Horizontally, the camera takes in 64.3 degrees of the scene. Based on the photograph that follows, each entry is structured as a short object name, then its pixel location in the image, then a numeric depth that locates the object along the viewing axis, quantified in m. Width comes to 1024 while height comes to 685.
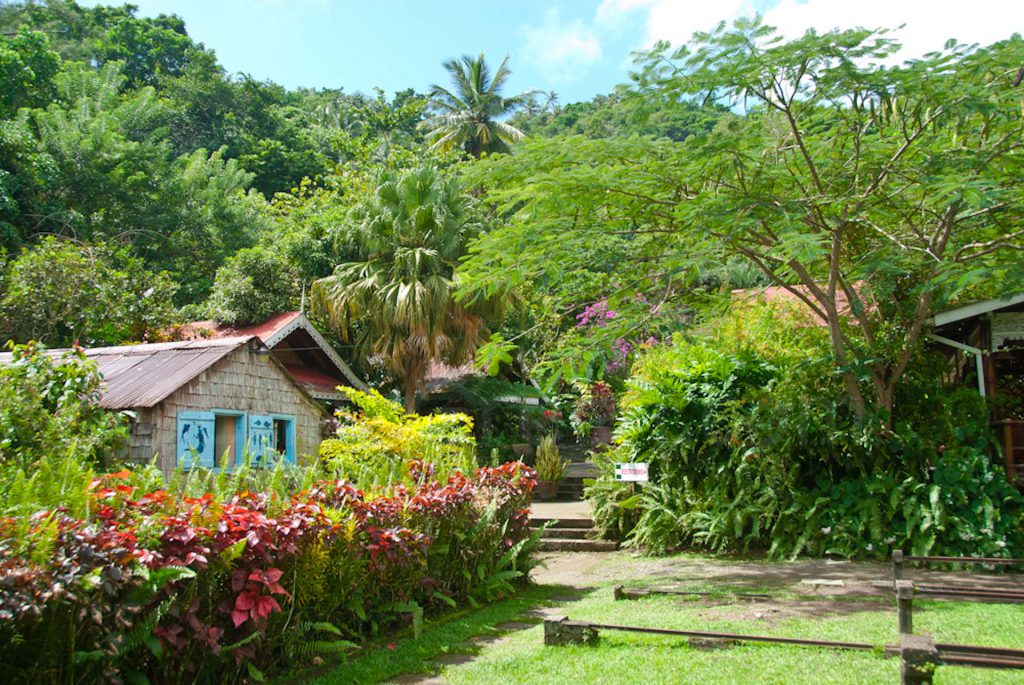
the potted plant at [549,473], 18.08
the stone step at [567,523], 12.76
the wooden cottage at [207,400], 11.10
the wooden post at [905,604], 4.38
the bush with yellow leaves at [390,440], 10.19
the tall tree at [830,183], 8.39
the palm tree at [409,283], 19.17
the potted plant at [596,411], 25.02
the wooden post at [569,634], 5.92
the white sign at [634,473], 11.37
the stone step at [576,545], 11.87
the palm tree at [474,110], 36.41
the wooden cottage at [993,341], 10.45
